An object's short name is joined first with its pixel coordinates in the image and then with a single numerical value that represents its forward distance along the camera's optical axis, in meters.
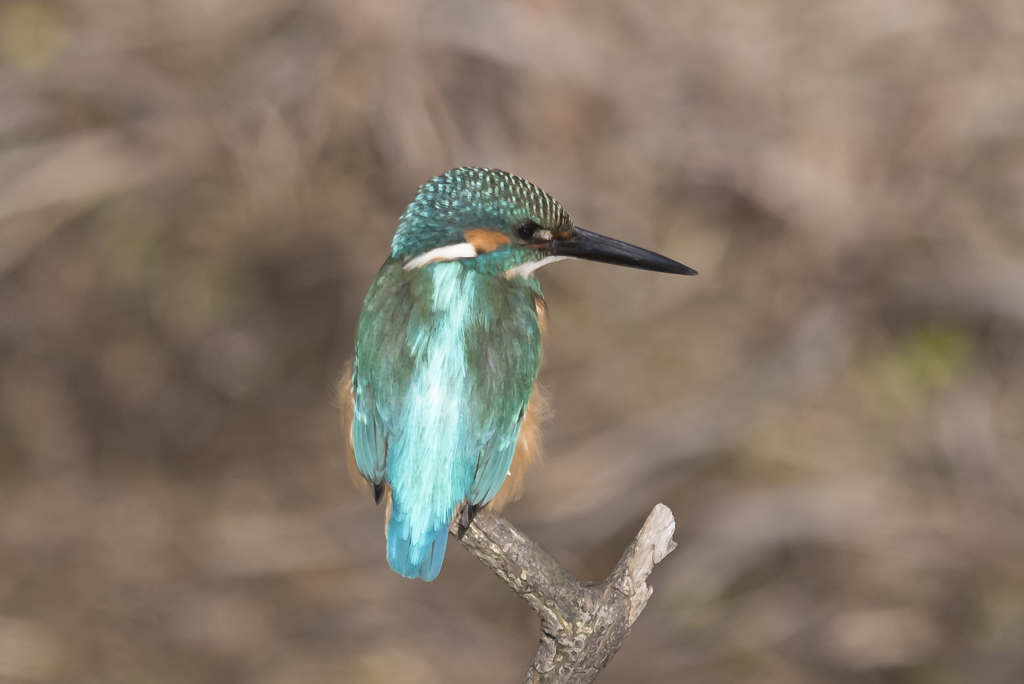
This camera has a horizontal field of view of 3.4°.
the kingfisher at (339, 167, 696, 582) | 4.46
